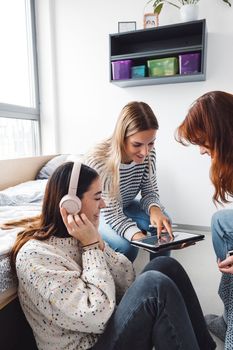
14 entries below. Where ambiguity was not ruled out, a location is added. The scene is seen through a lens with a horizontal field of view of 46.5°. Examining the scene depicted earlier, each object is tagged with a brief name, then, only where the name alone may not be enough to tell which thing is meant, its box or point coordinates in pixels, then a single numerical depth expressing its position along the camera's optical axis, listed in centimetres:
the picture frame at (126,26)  231
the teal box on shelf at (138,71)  219
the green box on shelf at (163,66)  209
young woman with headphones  66
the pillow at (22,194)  162
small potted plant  206
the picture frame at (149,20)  221
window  244
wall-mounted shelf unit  202
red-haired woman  95
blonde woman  120
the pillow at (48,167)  228
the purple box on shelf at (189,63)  202
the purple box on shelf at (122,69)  220
